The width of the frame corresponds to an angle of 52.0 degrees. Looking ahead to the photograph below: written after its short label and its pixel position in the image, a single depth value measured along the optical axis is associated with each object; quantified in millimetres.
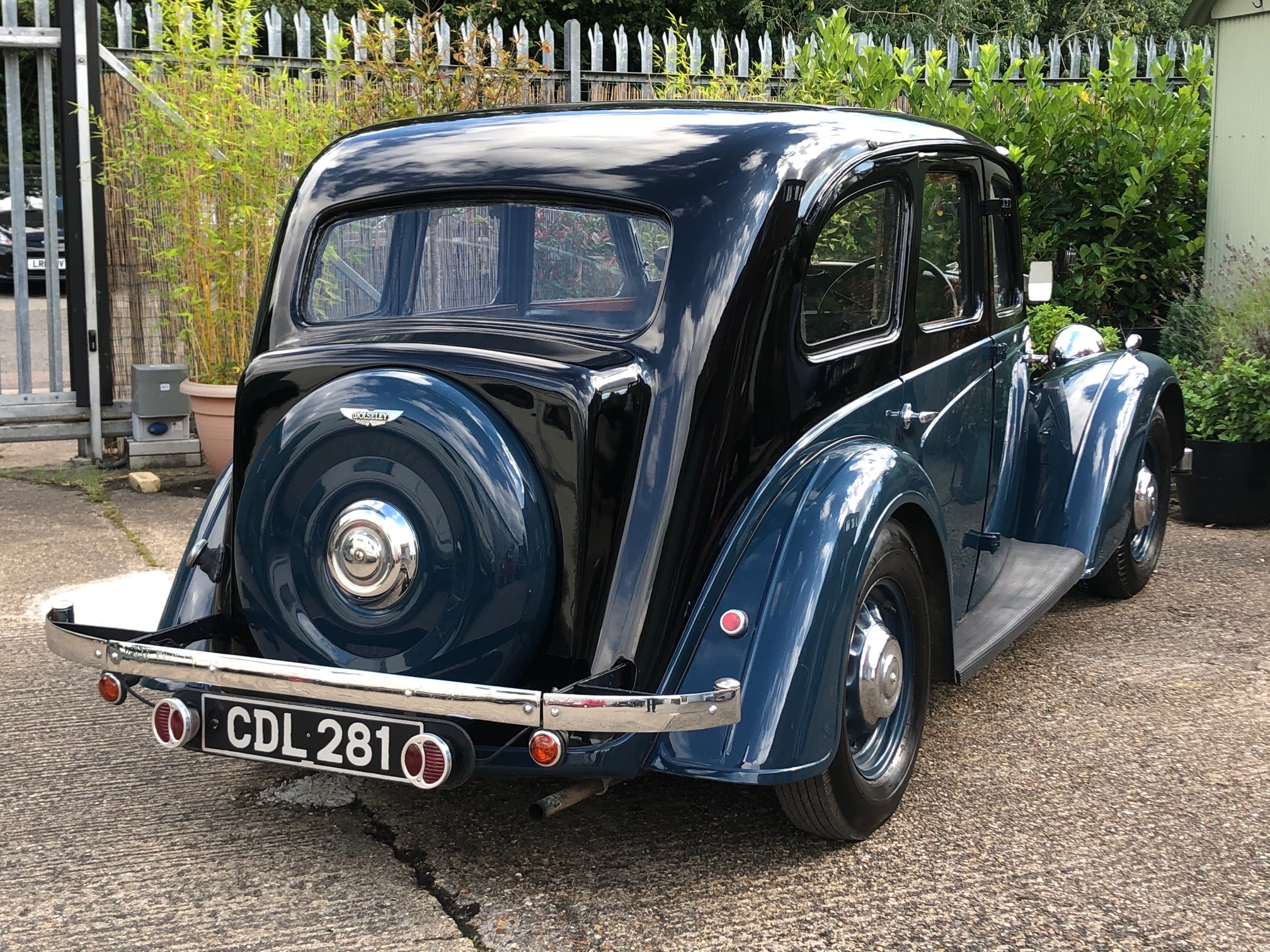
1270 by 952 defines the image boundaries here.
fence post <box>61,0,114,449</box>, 7051
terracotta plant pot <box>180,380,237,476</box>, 6875
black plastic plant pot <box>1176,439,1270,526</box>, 6043
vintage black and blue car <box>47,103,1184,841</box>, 2725
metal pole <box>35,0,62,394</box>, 6988
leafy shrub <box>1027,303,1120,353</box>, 7344
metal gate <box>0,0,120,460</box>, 7000
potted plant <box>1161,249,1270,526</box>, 6047
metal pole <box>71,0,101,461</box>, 7031
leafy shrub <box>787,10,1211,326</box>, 7984
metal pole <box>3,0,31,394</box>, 6773
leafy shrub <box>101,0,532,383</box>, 6918
